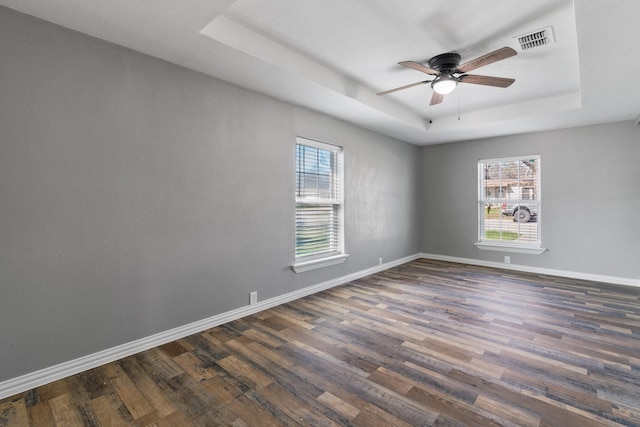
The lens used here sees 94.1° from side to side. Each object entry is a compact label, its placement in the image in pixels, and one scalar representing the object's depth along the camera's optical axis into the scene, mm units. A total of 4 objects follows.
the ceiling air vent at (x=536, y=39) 2406
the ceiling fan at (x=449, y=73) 2718
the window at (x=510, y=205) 5168
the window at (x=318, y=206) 3859
